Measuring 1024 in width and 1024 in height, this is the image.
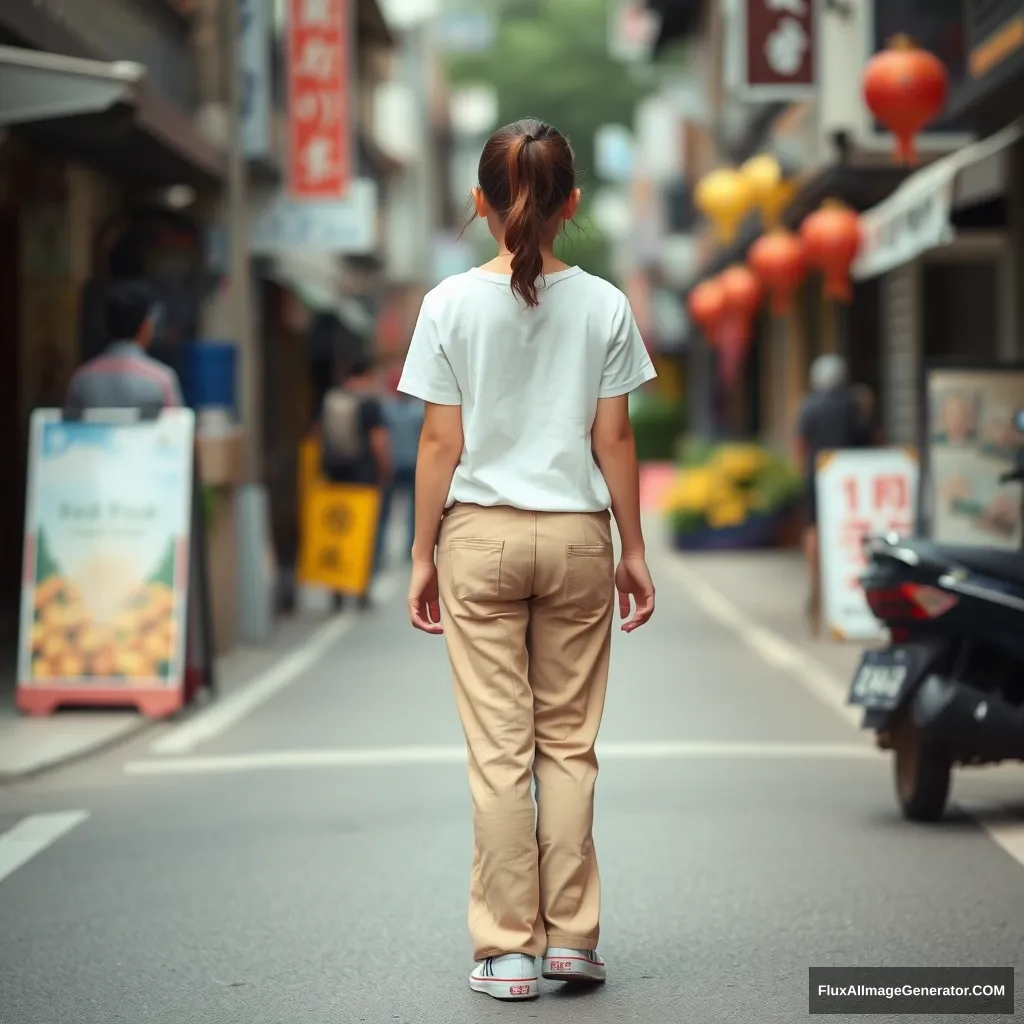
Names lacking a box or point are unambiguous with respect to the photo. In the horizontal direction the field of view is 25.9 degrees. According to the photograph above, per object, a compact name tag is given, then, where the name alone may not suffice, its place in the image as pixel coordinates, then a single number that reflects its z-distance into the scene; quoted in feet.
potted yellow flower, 81.87
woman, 16.28
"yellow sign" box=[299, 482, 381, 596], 56.75
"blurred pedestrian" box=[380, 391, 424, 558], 77.30
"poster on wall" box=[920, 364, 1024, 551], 36.42
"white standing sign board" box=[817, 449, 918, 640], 46.42
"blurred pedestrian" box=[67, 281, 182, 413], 35.91
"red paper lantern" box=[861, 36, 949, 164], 45.42
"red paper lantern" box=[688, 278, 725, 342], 84.79
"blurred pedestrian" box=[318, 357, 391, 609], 58.75
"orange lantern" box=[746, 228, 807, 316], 65.31
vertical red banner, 62.44
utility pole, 50.29
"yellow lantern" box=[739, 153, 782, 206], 70.03
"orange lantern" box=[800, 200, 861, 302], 57.31
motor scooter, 23.61
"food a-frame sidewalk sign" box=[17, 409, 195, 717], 34.60
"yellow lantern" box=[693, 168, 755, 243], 70.23
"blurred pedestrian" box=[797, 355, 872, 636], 51.70
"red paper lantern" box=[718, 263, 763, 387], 82.23
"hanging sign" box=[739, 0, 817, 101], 67.00
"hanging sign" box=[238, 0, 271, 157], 55.36
